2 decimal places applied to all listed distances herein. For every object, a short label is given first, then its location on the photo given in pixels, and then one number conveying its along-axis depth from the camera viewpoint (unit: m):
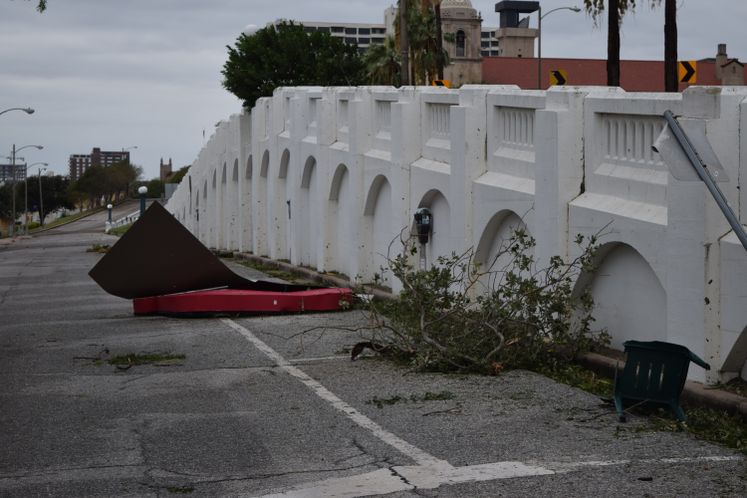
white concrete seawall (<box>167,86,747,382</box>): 10.19
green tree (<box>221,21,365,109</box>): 47.59
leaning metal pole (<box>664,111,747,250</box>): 7.96
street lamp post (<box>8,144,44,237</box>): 99.44
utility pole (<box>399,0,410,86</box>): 35.62
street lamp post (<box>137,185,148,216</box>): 56.54
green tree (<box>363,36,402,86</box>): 60.38
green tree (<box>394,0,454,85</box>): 65.25
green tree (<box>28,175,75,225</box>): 176.38
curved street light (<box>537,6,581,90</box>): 61.88
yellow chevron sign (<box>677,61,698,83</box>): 27.73
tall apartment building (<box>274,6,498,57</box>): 162.09
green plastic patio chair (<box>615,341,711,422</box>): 9.48
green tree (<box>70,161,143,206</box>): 184.75
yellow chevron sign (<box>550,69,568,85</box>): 36.37
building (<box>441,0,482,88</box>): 110.81
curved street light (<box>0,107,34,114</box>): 78.16
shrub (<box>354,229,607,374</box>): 12.16
